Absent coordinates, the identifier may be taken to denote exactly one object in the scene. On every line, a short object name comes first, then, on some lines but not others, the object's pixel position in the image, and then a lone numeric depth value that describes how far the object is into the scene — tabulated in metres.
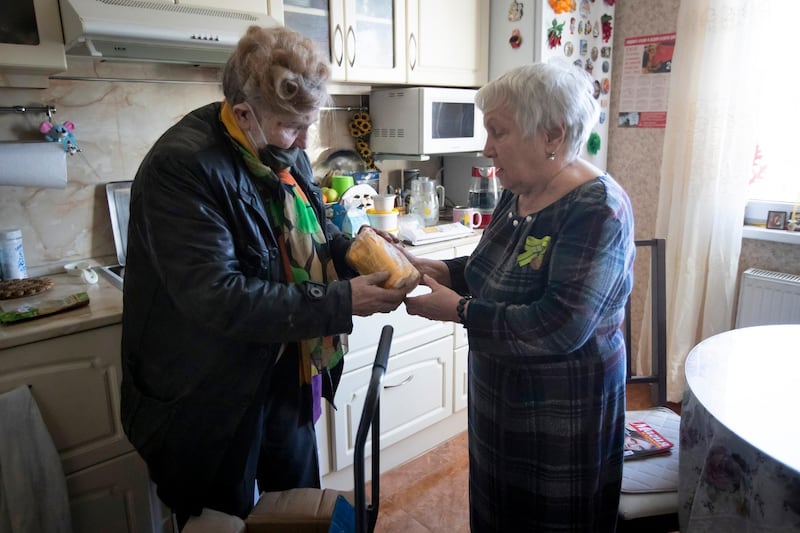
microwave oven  2.32
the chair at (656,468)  1.29
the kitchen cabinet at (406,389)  2.02
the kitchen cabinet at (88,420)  1.39
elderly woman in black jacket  1.01
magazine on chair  1.43
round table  0.98
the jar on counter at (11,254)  1.68
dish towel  1.31
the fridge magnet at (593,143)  2.76
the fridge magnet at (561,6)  2.40
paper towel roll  1.63
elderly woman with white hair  1.01
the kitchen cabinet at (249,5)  1.76
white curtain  2.28
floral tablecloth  0.96
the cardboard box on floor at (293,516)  1.06
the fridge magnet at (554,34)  2.42
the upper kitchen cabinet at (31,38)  1.45
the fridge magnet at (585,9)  2.55
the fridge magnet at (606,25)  2.67
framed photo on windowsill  2.39
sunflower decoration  2.49
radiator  2.24
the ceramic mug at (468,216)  2.47
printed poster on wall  2.62
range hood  1.46
